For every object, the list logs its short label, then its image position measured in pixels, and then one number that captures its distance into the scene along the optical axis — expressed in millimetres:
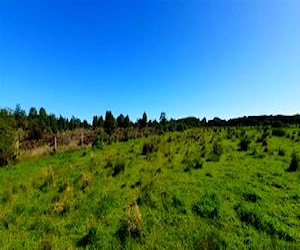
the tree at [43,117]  41869
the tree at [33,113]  48777
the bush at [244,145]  9201
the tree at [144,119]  42055
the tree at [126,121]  45935
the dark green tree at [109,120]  37552
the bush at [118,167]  6907
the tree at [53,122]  41732
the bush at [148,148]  9489
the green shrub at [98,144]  13690
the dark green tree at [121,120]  45950
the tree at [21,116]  30520
